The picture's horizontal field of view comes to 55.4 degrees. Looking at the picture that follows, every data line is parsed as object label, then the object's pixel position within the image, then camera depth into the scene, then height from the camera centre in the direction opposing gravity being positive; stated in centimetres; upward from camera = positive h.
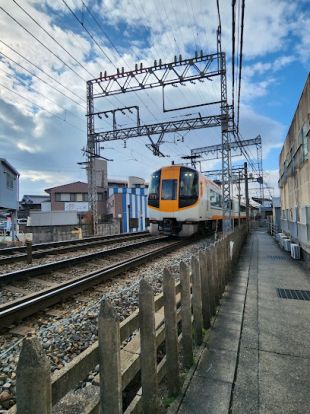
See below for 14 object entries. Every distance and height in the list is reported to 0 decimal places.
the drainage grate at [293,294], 528 -141
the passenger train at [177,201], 1316 +88
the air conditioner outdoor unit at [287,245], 1145 -105
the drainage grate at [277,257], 1034 -135
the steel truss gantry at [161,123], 1573 +615
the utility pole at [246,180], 3064 +409
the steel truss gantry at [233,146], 2549 +688
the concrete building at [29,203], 5780 +378
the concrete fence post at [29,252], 818 -84
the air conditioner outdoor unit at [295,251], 964 -110
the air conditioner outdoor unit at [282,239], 1319 -90
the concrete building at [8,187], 2328 +303
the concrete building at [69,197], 4741 +398
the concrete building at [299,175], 774 +145
